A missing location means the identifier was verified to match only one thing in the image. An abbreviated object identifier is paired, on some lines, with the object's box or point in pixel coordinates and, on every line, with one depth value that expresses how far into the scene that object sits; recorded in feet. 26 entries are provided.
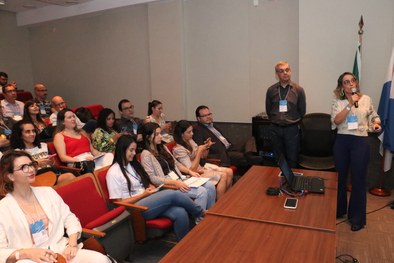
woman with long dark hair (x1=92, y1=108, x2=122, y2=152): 13.91
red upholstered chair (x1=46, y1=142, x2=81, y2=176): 11.87
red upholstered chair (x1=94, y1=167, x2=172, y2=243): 8.84
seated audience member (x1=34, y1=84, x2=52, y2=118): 19.12
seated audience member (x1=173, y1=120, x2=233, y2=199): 12.59
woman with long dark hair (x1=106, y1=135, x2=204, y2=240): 9.37
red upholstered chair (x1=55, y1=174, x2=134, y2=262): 7.77
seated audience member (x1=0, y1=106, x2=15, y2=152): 12.61
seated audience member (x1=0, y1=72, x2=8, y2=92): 21.44
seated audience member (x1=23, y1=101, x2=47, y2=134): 14.70
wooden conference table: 5.65
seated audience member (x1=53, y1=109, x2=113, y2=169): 12.54
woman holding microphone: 10.69
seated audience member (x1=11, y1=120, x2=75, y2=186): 11.44
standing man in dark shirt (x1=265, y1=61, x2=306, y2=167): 13.50
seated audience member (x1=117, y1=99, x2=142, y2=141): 16.34
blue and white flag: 13.47
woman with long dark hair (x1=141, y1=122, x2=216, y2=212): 10.92
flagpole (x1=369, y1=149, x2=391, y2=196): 14.38
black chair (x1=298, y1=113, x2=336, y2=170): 14.73
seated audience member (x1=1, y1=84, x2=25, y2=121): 17.37
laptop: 8.52
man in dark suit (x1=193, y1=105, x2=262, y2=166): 14.49
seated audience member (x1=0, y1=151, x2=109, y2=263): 6.52
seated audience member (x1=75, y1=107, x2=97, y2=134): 15.83
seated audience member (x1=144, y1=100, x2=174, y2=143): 16.47
